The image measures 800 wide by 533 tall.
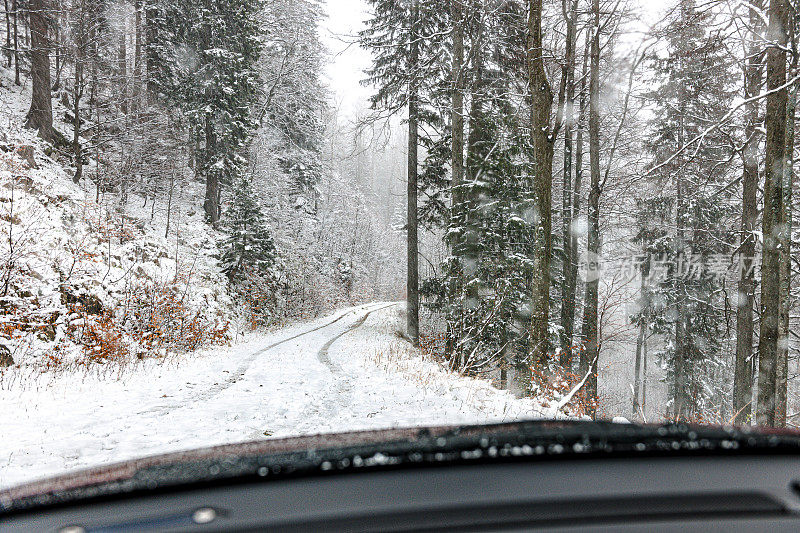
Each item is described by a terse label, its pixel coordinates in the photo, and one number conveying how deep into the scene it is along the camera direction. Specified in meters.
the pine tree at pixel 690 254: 12.02
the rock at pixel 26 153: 13.65
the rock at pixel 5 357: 7.97
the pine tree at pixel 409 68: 15.14
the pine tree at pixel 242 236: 21.00
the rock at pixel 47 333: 8.92
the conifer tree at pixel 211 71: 22.36
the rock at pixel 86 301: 10.23
